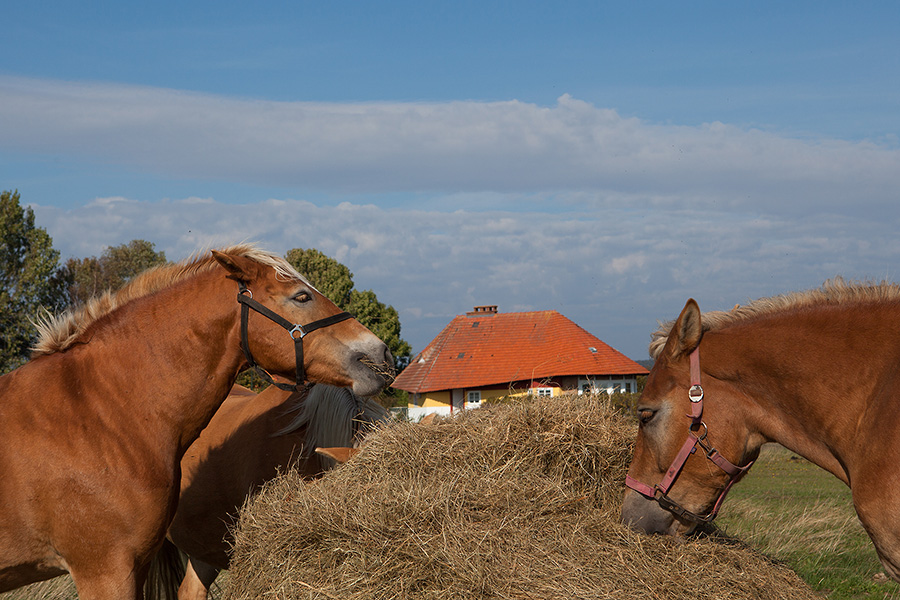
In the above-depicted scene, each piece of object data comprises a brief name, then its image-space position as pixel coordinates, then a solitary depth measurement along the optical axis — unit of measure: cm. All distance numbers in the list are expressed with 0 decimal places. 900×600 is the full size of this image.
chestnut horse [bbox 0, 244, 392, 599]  315
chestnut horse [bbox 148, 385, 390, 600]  431
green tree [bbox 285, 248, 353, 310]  3421
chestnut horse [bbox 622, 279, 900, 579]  316
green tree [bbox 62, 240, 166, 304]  3572
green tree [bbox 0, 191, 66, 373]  3162
